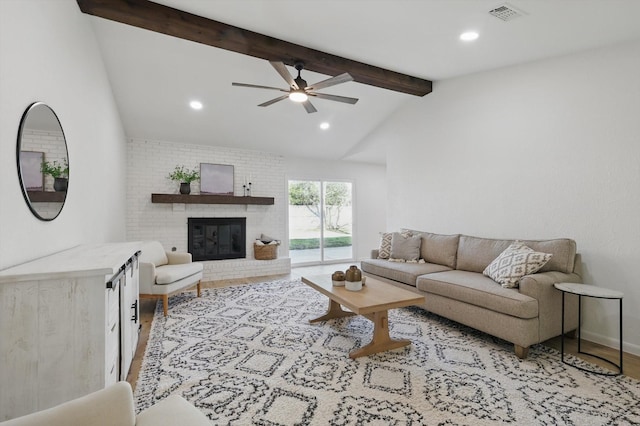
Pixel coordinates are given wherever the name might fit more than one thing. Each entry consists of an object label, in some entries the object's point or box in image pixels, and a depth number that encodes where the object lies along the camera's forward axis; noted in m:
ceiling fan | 2.85
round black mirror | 1.65
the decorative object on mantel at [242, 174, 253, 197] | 5.88
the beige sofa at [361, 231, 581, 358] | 2.47
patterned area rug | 1.78
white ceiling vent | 2.44
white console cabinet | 1.29
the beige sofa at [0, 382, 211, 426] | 0.87
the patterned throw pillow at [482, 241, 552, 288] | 2.74
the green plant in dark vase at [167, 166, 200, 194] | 5.24
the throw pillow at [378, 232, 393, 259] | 4.45
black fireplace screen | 5.48
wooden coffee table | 2.45
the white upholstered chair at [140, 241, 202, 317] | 3.43
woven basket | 5.72
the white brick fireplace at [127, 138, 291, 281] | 5.15
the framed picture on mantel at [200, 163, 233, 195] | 5.58
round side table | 2.25
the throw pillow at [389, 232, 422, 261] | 4.19
